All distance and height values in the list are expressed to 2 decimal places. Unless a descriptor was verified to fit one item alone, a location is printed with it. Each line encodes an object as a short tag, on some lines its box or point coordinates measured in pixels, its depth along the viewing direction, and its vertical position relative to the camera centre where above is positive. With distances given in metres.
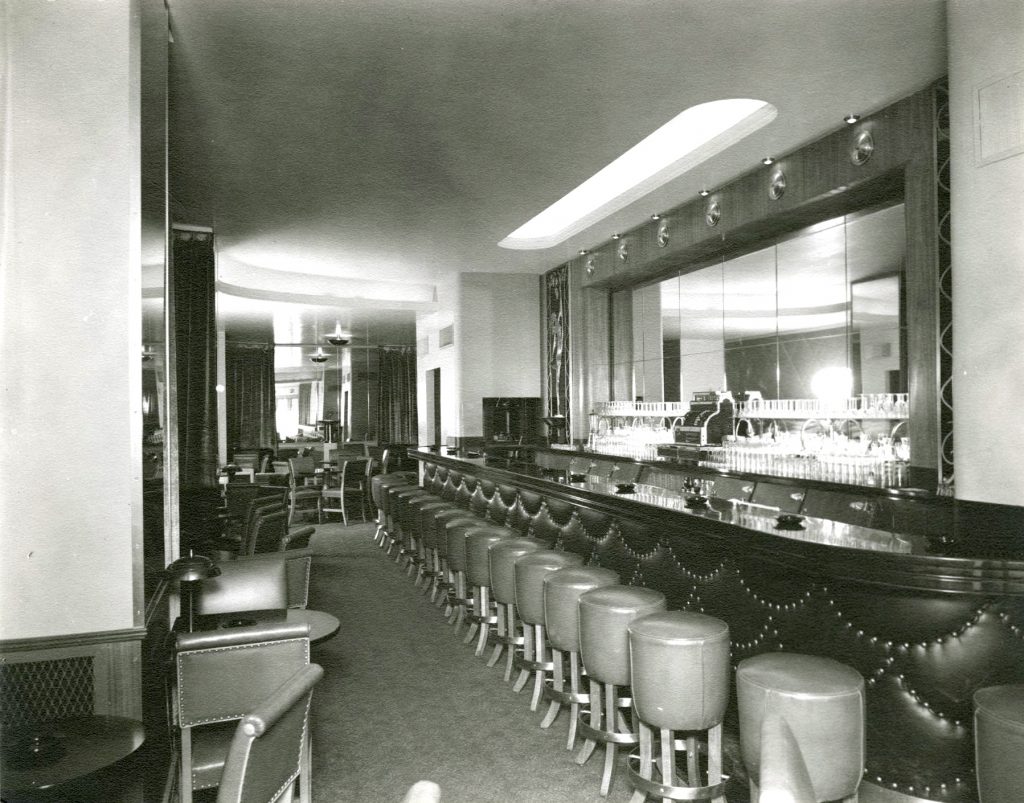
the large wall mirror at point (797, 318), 4.96 +0.77
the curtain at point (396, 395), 15.91 +0.39
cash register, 5.80 -0.16
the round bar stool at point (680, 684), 2.25 -0.92
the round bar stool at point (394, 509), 6.93 -1.00
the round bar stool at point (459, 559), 4.54 -0.99
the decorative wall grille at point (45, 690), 2.08 -0.85
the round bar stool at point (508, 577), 3.73 -0.91
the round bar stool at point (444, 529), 4.94 -0.90
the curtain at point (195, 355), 5.65 +0.50
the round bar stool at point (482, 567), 4.10 -0.94
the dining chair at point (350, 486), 9.98 -1.09
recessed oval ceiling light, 4.88 +2.14
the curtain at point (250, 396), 15.03 +0.39
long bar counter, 2.05 -0.72
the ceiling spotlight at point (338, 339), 11.83 +1.28
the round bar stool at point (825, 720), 1.95 -0.90
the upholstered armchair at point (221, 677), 2.09 -0.82
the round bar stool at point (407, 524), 6.34 -1.08
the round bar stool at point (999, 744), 1.80 -0.91
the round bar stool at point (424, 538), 5.68 -1.05
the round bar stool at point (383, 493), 7.58 -0.92
